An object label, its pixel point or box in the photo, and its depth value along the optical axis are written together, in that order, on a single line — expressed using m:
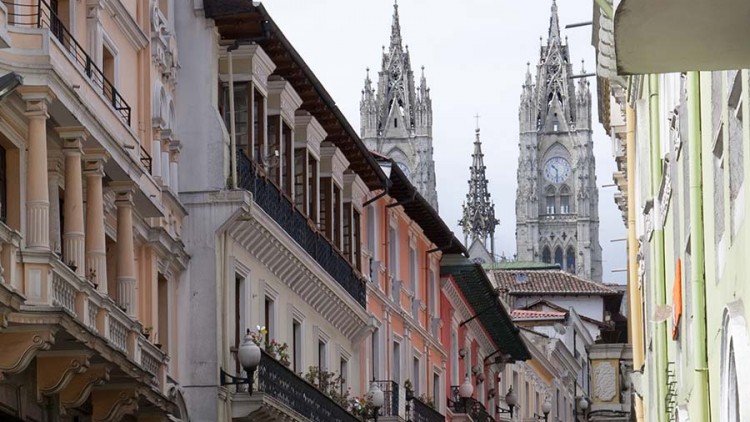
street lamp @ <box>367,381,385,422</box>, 38.84
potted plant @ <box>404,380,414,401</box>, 44.62
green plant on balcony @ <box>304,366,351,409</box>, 35.59
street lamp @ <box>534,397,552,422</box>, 72.56
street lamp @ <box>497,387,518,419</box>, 61.97
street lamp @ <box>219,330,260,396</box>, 28.75
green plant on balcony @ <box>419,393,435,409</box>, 47.88
